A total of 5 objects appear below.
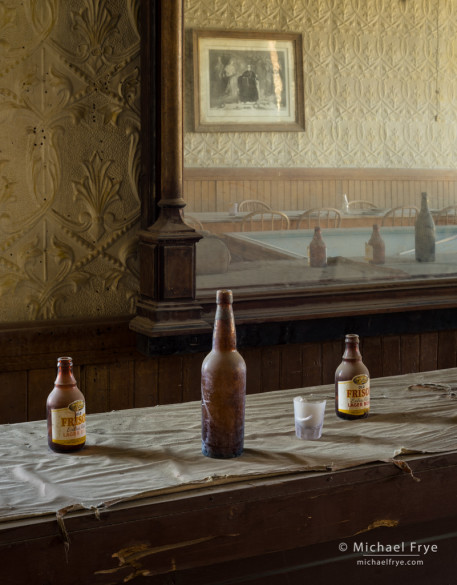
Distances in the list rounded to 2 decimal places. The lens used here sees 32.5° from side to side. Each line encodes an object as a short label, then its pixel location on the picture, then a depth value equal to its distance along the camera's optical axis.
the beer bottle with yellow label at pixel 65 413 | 1.53
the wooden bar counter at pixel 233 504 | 1.29
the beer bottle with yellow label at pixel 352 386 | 1.78
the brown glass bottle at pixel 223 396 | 1.52
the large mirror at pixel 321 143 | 2.64
